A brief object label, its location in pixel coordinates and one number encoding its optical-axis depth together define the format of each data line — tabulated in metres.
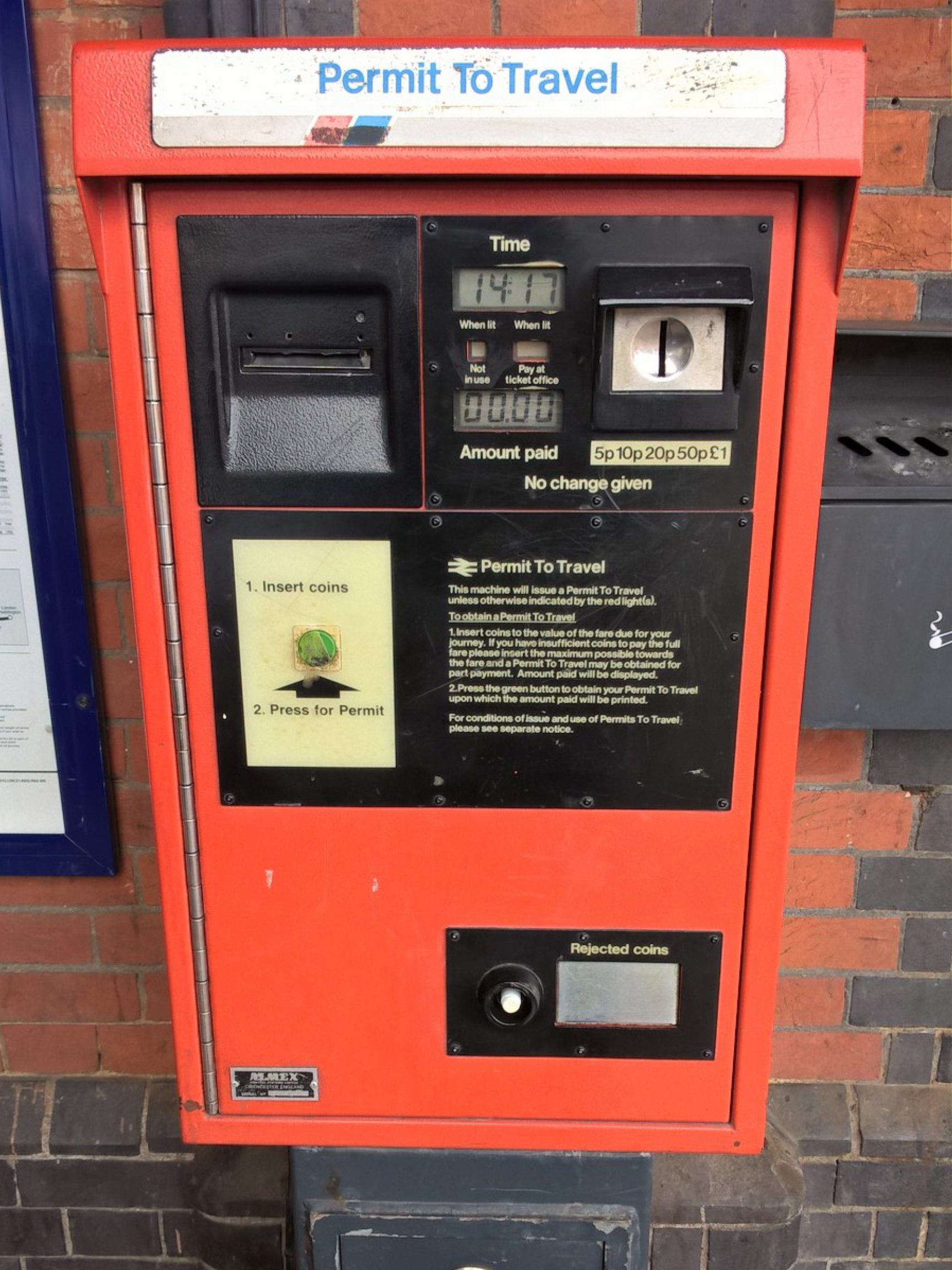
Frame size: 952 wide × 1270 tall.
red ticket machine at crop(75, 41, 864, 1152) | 0.94
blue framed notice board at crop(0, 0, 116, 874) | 1.44
